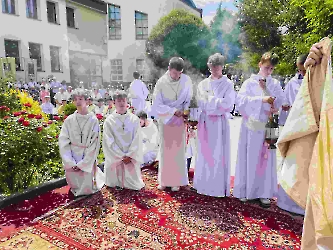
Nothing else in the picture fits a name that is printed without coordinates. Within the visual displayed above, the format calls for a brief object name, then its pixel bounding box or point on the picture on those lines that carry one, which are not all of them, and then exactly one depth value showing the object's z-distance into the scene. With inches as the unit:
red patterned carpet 129.0
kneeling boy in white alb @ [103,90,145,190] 190.5
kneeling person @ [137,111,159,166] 243.6
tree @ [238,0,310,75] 487.7
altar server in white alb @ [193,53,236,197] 174.1
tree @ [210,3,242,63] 698.2
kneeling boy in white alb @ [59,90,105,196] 178.7
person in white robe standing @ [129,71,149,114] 428.8
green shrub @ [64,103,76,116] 349.1
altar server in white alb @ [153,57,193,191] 184.4
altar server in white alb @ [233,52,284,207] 163.0
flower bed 168.4
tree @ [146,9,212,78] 901.2
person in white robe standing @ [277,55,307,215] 158.4
